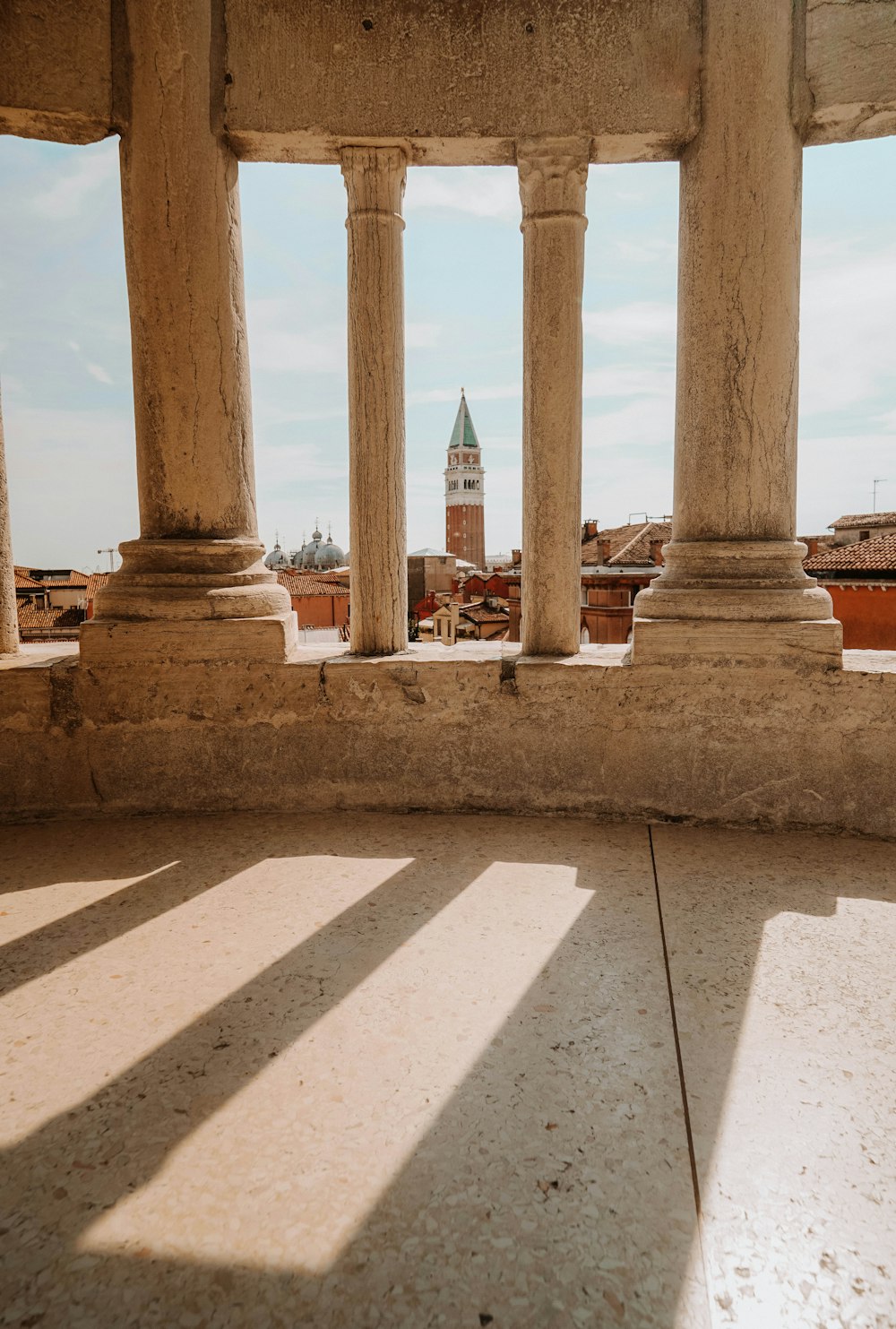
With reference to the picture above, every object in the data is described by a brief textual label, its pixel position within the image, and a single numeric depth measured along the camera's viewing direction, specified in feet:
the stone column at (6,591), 15.56
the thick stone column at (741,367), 13.52
